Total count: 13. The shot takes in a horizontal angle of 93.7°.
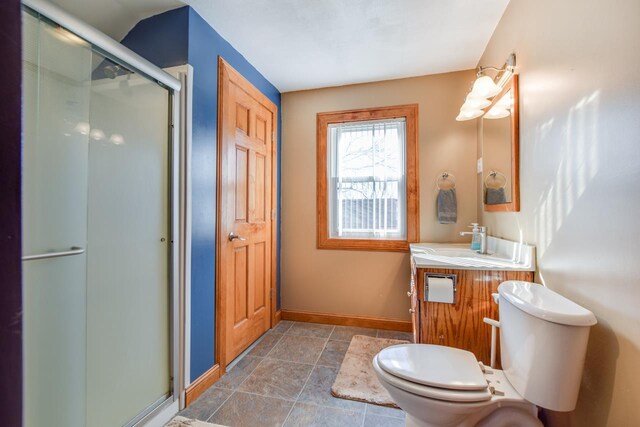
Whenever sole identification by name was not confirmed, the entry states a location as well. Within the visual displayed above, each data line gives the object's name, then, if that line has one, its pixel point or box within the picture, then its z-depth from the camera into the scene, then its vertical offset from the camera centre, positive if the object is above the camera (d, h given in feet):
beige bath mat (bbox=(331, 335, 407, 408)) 5.86 -3.50
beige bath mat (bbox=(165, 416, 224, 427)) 5.05 -3.54
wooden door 6.77 +0.11
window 8.99 +1.16
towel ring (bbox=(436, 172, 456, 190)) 8.62 +1.02
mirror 5.55 +1.36
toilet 3.14 -1.99
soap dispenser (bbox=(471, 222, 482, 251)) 6.99 -0.54
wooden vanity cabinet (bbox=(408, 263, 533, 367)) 5.14 -1.70
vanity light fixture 5.84 +2.60
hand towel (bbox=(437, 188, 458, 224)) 8.52 +0.26
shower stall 3.48 -0.20
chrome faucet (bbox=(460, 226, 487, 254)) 6.73 -0.55
